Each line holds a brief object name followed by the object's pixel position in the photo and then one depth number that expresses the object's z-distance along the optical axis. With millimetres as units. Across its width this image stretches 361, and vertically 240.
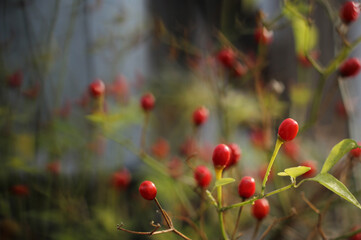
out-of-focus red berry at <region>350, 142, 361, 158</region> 526
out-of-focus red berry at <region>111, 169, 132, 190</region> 679
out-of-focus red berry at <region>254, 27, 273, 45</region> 601
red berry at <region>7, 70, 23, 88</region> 740
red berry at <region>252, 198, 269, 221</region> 504
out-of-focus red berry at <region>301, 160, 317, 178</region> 553
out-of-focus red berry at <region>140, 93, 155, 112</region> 566
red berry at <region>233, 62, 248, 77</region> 613
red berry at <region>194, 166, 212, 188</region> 516
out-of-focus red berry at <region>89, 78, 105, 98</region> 559
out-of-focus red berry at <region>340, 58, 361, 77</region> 539
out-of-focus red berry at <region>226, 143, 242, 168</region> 517
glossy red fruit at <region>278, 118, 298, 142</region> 466
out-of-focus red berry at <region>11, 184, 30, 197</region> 671
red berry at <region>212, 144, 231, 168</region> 480
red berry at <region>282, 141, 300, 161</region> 715
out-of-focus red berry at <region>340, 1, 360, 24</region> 526
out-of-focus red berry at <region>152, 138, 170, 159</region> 829
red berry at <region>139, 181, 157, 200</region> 470
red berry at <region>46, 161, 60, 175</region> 764
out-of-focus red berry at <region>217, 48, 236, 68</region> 600
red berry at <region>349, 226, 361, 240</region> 511
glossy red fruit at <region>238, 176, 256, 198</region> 483
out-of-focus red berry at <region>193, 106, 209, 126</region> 565
